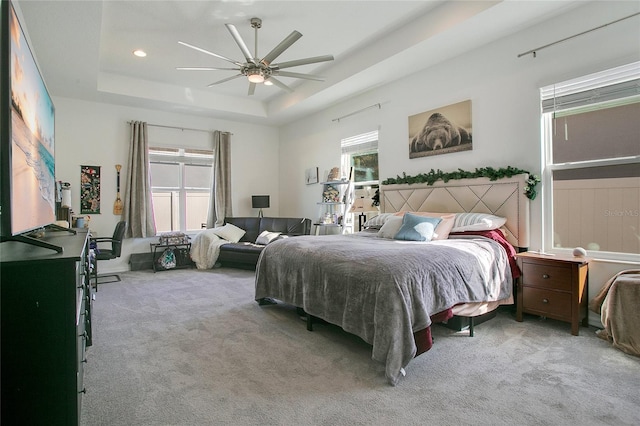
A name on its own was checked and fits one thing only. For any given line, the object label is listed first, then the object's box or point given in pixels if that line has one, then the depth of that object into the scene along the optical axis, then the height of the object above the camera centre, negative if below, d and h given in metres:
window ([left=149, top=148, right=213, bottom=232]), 6.25 +0.55
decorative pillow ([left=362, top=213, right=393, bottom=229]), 4.27 -0.12
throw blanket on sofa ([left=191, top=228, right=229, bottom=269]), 5.78 -0.63
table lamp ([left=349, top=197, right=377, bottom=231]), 5.02 +0.09
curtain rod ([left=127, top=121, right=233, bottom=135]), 6.06 +1.67
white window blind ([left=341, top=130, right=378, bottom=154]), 5.29 +1.17
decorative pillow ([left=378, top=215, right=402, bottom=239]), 3.72 -0.19
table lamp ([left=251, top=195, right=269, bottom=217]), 6.86 +0.24
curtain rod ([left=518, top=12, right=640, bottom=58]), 2.78 +1.63
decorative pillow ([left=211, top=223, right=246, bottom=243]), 6.08 -0.35
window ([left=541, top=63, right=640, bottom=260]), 2.90 +0.44
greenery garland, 3.37 +0.42
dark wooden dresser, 1.23 -0.48
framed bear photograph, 4.03 +1.05
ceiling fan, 3.12 +1.59
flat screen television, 1.36 +0.40
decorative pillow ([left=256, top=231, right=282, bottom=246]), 5.82 -0.43
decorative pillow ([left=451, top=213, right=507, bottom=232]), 3.34 -0.12
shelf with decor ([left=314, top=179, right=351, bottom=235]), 5.79 +0.16
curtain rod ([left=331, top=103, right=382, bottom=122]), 5.11 +1.68
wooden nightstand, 2.76 -0.69
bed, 2.09 -0.48
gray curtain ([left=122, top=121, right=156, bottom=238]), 5.75 +0.46
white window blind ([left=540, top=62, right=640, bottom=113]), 2.88 +1.14
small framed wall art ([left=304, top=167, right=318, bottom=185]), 6.44 +0.75
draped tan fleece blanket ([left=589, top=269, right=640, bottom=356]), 2.41 -0.80
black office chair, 4.57 -0.43
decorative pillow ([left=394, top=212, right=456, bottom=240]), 3.44 -0.16
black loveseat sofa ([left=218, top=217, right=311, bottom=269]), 5.50 -0.37
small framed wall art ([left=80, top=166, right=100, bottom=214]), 5.45 +0.44
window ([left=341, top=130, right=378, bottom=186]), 5.33 +0.95
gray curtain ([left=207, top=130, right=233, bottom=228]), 6.61 +0.64
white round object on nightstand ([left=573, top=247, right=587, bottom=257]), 2.95 -0.38
